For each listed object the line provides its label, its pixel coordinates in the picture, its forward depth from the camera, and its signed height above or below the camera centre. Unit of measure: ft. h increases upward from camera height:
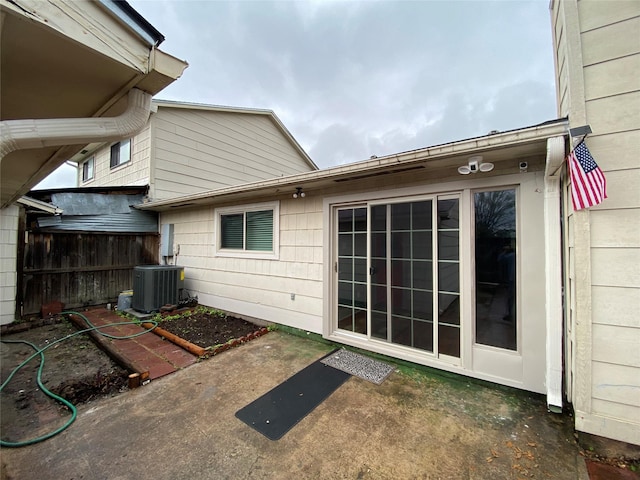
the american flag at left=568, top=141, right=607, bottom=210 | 5.93 +1.62
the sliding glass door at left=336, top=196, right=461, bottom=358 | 9.70 -1.14
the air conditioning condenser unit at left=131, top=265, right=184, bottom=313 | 17.24 -2.94
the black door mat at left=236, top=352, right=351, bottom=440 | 7.11 -5.01
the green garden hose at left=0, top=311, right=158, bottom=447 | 6.51 -4.95
